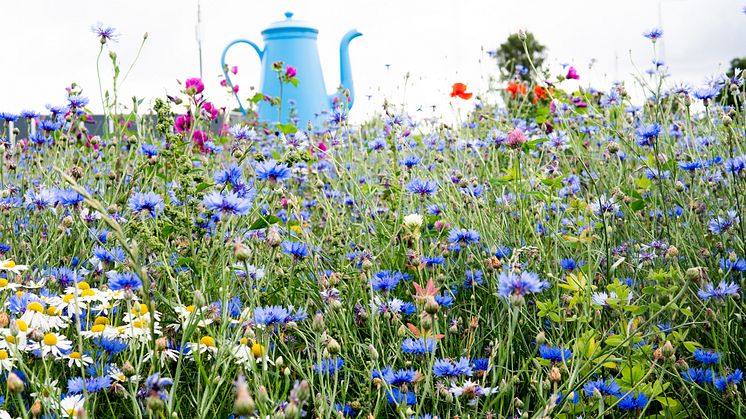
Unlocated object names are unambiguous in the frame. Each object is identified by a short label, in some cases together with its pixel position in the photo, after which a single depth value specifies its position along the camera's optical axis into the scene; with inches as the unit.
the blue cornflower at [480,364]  38.2
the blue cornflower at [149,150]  53.6
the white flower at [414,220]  41.6
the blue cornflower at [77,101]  60.3
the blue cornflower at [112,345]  36.2
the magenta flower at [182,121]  67.7
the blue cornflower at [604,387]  34.3
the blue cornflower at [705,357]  36.9
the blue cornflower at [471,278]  48.0
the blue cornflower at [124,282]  37.2
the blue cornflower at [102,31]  63.7
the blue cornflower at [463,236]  46.1
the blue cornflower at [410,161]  57.9
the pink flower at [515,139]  44.1
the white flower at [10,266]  41.6
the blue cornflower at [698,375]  37.5
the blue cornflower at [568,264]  47.9
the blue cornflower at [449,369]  32.7
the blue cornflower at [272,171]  38.8
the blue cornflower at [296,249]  43.0
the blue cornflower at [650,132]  51.2
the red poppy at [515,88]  112.2
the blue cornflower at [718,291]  36.4
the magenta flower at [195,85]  58.5
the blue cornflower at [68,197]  42.5
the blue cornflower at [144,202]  42.2
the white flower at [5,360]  32.2
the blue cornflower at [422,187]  50.7
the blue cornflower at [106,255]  44.0
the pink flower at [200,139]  70.8
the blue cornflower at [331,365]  36.9
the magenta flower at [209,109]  70.7
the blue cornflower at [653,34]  69.5
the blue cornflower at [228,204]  34.0
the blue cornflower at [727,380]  35.9
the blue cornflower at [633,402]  34.4
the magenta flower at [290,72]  93.5
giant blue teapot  141.1
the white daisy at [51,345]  33.7
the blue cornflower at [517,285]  27.0
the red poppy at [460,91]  104.9
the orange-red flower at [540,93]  111.0
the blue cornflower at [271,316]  34.8
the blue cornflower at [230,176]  40.8
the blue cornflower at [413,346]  35.6
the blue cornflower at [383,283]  42.4
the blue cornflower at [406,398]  34.3
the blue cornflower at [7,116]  64.8
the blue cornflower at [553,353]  36.8
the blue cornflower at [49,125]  67.1
